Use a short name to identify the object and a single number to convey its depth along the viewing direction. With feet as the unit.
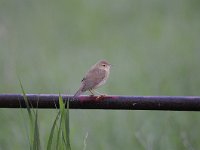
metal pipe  26.91
